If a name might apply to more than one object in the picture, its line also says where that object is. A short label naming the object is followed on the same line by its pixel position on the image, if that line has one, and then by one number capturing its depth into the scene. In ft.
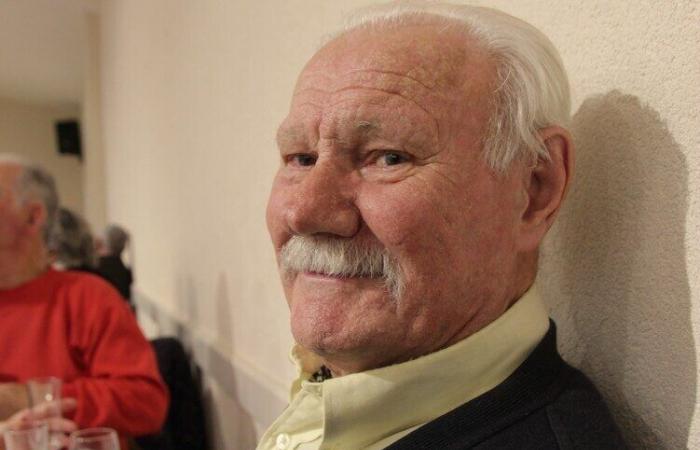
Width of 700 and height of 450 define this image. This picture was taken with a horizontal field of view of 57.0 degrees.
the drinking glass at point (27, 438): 3.78
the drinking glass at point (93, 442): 3.96
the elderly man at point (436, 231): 2.23
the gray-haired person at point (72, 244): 8.84
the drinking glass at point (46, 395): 4.59
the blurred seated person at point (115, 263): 10.97
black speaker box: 30.50
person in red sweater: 5.22
